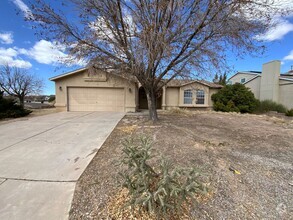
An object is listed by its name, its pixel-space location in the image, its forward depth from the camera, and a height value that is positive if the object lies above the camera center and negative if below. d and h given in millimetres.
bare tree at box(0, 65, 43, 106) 22031 +2461
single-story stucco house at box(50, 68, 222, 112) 12898 +667
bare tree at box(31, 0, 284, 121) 5219 +2764
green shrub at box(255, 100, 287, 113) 14838 -440
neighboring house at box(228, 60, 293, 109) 15305 +1976
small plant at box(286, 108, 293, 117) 12473 -851
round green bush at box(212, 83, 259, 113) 14023 +206
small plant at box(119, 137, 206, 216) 1702 -1006
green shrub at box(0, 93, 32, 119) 9664 -646
